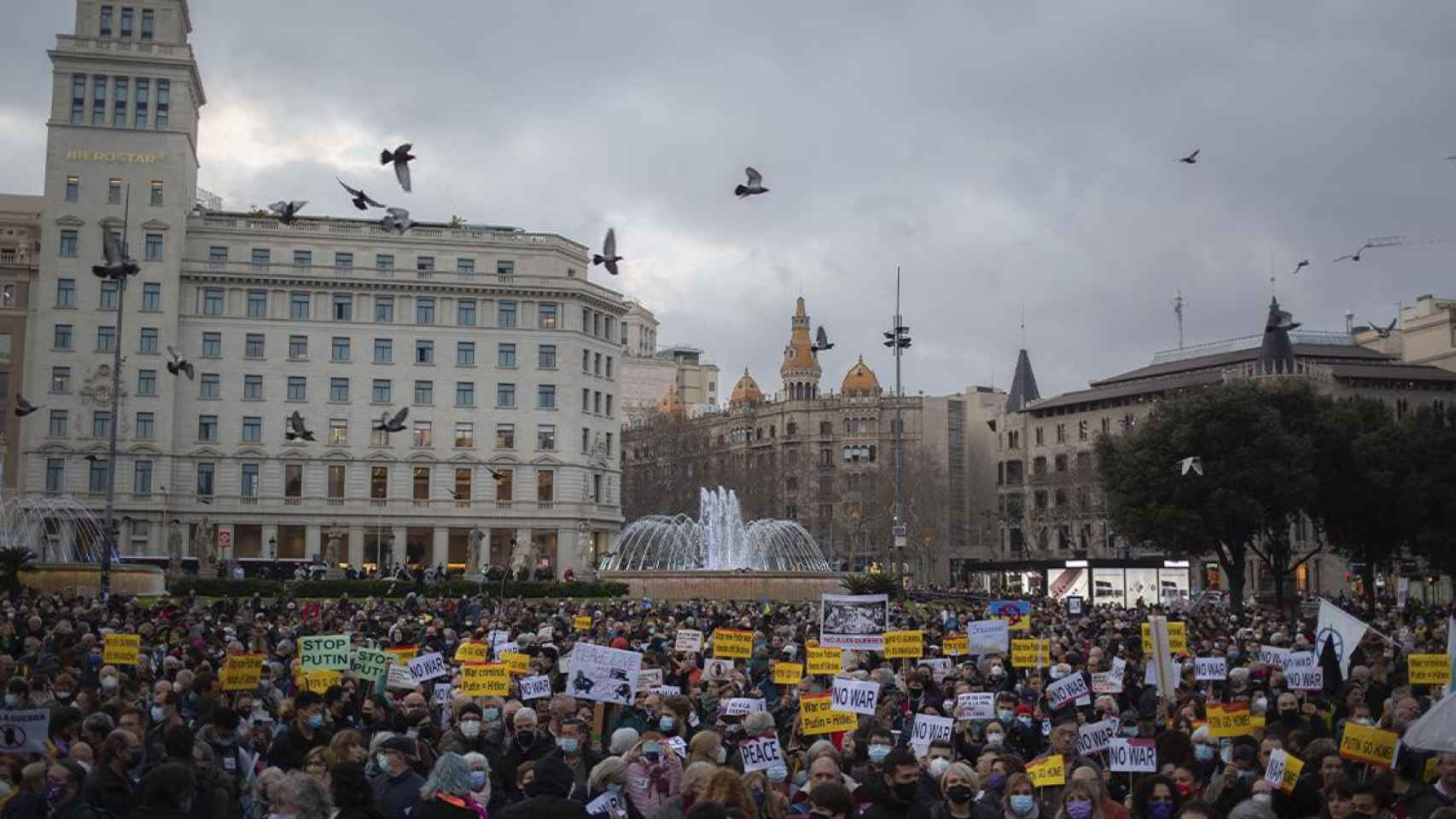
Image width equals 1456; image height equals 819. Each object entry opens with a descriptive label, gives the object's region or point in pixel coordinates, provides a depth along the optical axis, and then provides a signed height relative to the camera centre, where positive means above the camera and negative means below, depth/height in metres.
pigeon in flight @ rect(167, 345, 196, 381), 54.25 +8.03
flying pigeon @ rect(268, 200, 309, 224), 42.22 +10.67
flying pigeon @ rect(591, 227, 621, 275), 40.38 +8.99
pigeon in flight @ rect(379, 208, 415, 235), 38.59 +9.54
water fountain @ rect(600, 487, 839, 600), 52.41 +1.40
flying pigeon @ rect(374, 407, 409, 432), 55.12 +6.02
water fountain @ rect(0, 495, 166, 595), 68.88 +2.72
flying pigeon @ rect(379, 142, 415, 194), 32.28 +9.37
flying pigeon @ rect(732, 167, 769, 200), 31.58 +8.51
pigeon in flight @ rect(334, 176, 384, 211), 34.12 +8.91
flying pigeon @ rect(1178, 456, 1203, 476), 53.53 +4.34
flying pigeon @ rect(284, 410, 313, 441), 59.02 +6.27
